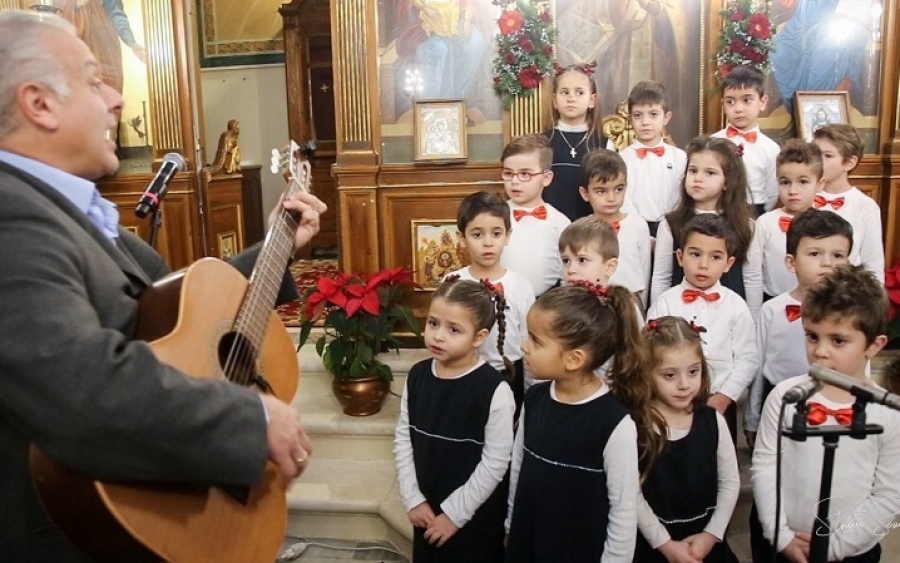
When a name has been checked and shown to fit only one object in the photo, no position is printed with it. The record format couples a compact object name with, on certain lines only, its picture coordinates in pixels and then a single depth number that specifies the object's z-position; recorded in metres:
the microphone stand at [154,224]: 2.17
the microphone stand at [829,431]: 1.34
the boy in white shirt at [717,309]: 2.56
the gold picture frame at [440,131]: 4.79
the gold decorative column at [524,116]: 4.78
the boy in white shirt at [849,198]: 3.23
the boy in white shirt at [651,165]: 3.58
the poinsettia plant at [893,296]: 3.41
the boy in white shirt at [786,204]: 3.03
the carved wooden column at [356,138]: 4.76
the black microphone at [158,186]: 1.95
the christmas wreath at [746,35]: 4.41
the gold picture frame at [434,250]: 4.82
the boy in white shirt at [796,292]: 2.52
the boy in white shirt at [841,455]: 1.95
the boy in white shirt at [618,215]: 3.05
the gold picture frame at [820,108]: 4.54
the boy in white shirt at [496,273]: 2.77
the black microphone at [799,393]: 1.31
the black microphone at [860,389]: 1.26
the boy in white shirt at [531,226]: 3.16
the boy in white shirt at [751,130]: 3.82
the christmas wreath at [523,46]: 4.57
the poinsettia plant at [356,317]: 3.53
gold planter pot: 3.61
